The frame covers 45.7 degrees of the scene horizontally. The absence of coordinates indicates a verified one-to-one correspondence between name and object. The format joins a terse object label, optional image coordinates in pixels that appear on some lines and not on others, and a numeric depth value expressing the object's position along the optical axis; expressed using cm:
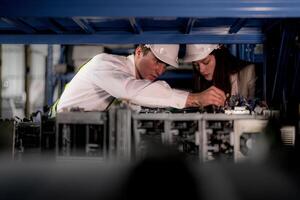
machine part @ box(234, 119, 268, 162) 298
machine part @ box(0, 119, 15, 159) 336
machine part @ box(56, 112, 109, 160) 304
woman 514
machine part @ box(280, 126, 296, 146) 296
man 371
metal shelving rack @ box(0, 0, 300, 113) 254
